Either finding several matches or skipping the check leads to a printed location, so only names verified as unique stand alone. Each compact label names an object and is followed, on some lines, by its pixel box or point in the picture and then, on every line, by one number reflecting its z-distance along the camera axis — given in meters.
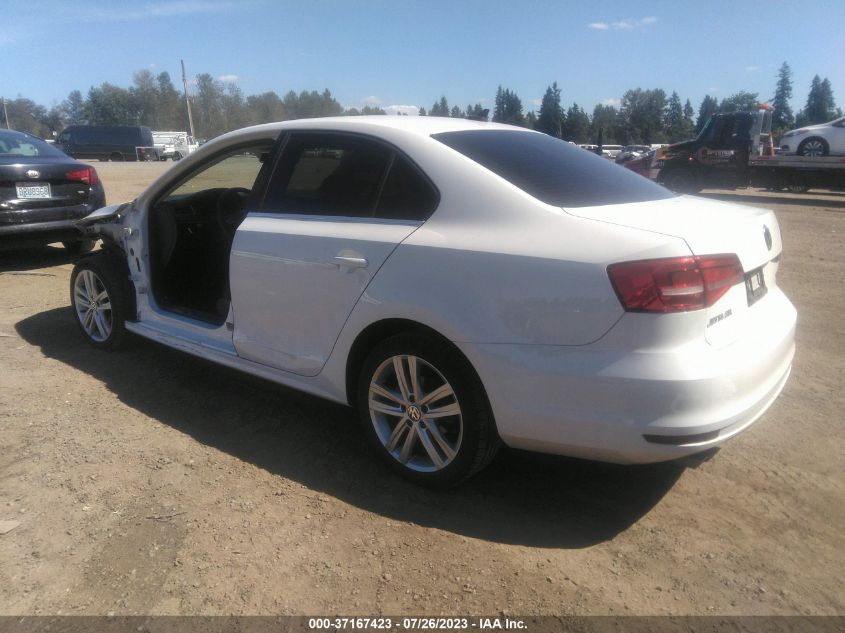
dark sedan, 7.02
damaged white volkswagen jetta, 2.40
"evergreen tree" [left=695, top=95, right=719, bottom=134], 115.62
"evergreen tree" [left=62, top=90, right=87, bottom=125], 123.88
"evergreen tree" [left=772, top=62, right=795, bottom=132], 104.08
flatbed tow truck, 16.73
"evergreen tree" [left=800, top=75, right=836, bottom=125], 100.00
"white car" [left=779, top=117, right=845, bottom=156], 17.48
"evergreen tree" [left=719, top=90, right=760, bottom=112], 102.96
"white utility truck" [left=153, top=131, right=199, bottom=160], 52.22
